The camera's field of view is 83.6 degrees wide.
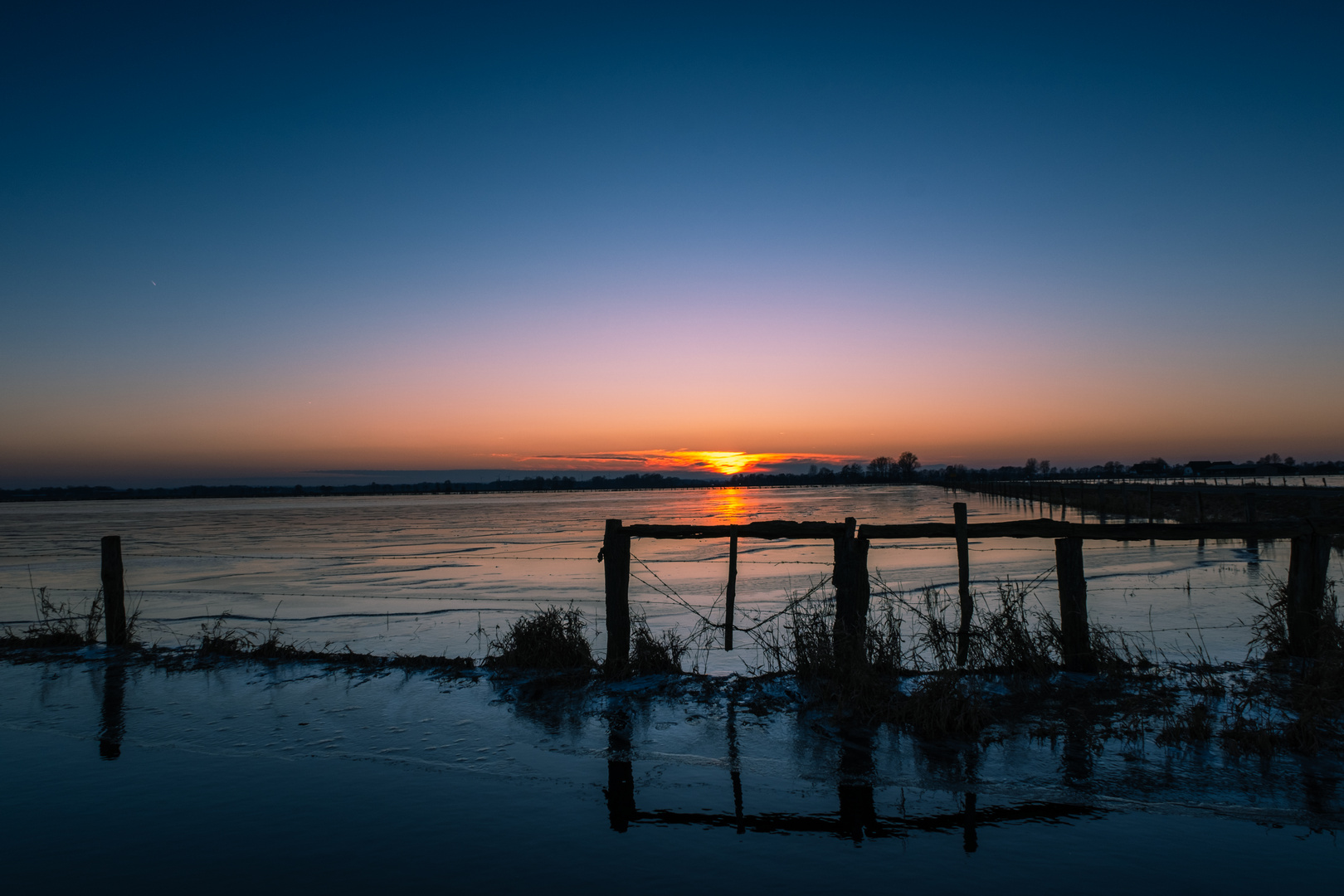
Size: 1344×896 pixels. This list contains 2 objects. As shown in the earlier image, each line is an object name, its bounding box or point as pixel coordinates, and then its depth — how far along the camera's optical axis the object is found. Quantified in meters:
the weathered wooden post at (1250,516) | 24.61
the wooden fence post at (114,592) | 10.90
